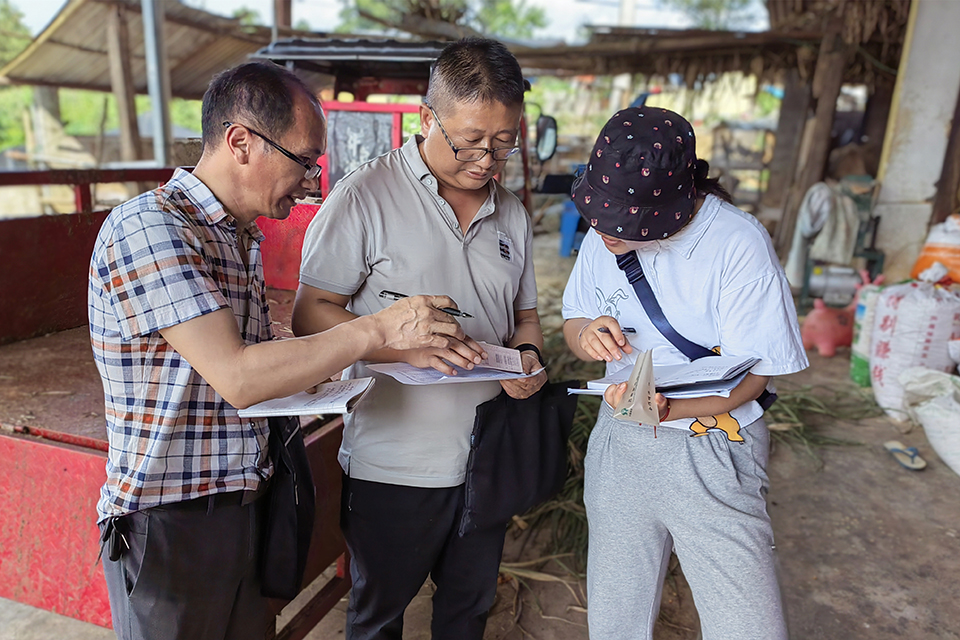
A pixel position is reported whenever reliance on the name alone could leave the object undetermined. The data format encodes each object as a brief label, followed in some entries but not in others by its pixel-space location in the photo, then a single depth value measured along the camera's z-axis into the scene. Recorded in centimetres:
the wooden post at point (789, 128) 900
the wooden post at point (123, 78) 655
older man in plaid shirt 107
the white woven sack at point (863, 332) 442
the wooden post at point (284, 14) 737
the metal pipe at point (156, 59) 479
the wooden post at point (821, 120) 682
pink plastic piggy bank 527
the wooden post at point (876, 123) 840
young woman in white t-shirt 138
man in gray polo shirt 144
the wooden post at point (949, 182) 572
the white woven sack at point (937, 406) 344
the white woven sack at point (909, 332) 394
